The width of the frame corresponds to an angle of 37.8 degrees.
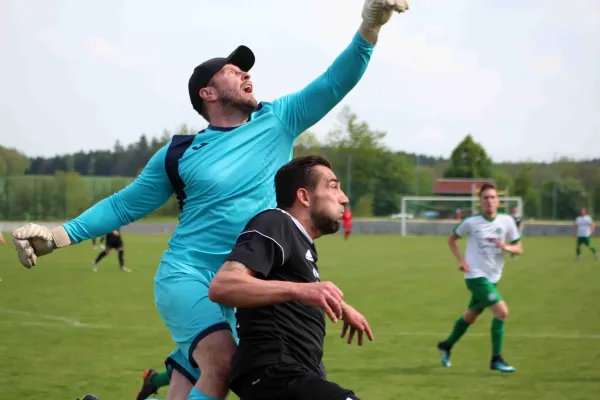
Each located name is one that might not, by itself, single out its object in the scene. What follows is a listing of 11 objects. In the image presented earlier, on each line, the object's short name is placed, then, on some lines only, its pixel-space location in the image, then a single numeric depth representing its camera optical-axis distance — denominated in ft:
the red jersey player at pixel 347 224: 153.36
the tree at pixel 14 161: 206.90
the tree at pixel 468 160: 252.83
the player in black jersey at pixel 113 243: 79.41
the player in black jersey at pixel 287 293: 12.46
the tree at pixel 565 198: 176.96
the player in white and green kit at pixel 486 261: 33.65
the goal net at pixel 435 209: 190.08
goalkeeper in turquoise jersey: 15.29
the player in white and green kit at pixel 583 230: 101.09
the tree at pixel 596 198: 174.91
